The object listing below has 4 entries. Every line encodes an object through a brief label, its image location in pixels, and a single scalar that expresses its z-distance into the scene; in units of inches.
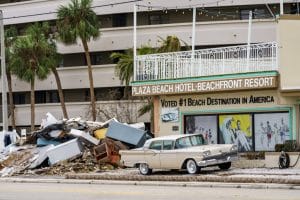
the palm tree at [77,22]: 2139.0
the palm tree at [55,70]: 2297.0
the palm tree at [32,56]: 2210.9
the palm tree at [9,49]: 2415.1
